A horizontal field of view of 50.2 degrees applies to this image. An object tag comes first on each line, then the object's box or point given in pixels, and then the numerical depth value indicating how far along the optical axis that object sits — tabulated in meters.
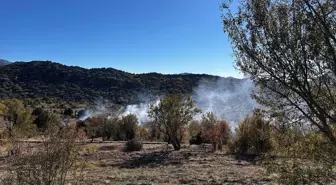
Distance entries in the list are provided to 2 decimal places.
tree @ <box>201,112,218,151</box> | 29.93
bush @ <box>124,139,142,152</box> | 28.38
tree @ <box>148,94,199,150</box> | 28.06
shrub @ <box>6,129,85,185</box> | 8.84
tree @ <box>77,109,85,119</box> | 74.01
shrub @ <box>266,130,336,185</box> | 7.59
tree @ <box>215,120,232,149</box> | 30.69
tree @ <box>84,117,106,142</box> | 46.39
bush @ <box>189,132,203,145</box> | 37.94
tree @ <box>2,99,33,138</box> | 33.00
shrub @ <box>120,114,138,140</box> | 43.81
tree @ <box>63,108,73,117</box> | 70.84
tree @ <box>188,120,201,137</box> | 37.21
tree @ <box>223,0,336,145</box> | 7.09
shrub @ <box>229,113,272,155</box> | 25.25
